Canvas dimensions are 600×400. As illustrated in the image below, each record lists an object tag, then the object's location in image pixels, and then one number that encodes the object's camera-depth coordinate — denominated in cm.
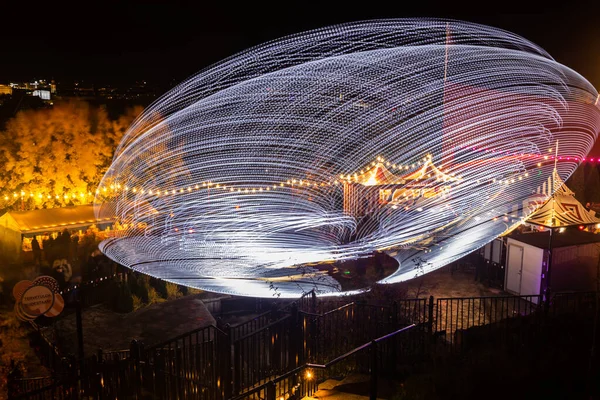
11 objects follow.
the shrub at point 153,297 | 1191
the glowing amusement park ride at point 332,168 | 1084
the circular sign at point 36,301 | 768
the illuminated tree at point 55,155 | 1912
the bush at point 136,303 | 1154
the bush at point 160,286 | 1206
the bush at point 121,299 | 1136
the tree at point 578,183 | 2345
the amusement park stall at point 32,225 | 1630
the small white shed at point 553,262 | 1255
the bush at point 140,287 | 1178
